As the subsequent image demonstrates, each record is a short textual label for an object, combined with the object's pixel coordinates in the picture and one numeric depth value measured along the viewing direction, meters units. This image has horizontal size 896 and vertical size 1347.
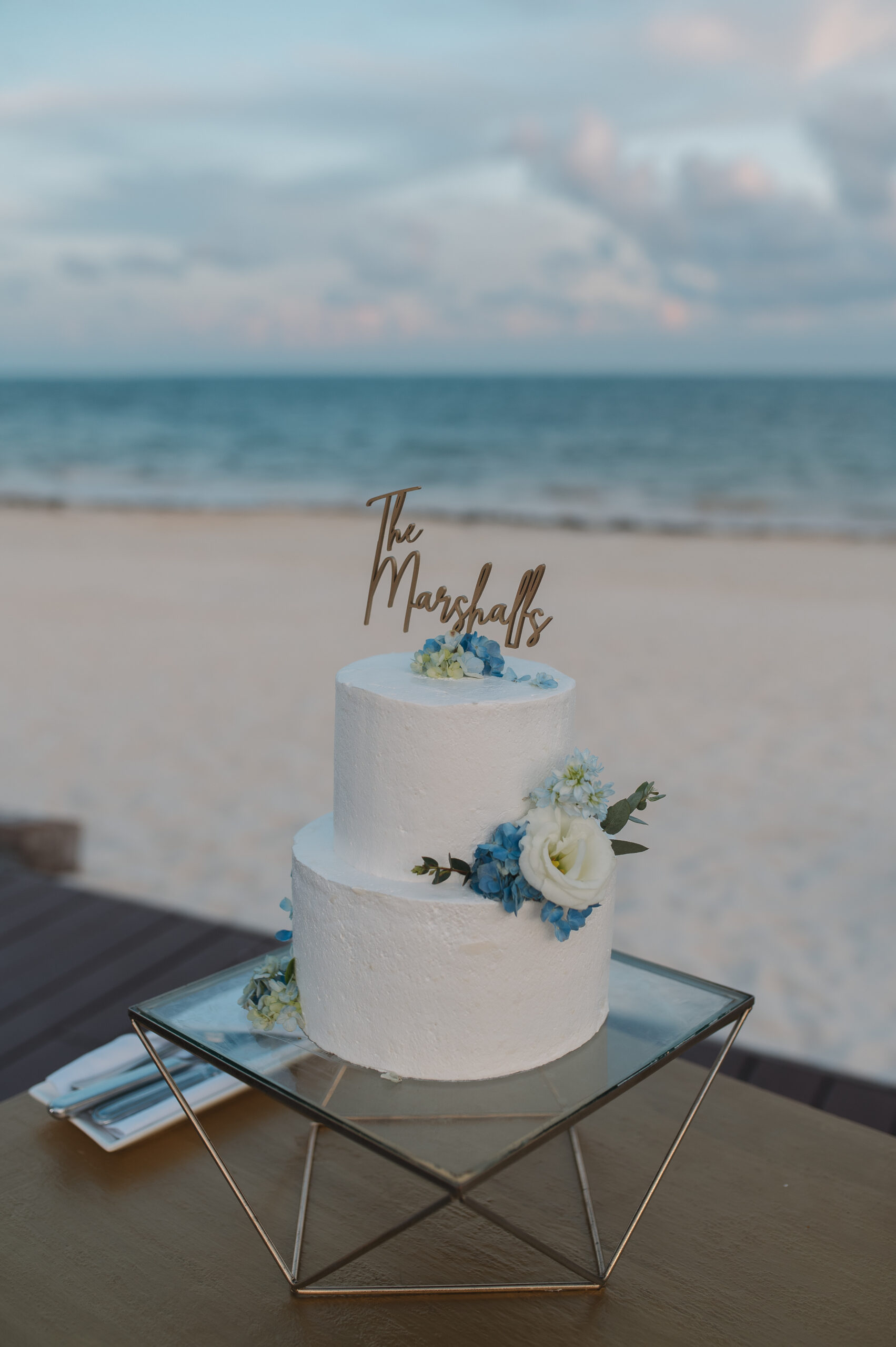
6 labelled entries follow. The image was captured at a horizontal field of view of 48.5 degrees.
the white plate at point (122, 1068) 1.73
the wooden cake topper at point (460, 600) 1.40
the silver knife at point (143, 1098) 1.77
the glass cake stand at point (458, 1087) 1.14
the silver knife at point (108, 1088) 1.76
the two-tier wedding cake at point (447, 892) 1.26
